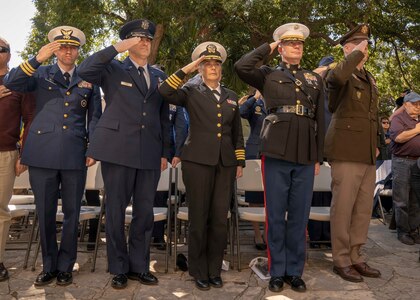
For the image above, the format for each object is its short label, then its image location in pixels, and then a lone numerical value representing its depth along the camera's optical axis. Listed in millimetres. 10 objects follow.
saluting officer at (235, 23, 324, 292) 3846
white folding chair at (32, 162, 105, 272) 4285
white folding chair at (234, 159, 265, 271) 5082
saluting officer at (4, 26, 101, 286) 3785
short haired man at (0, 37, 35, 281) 3967
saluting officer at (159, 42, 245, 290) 3802
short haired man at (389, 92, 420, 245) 5895
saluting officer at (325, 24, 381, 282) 4129
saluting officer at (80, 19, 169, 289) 3701
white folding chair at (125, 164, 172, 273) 4258
